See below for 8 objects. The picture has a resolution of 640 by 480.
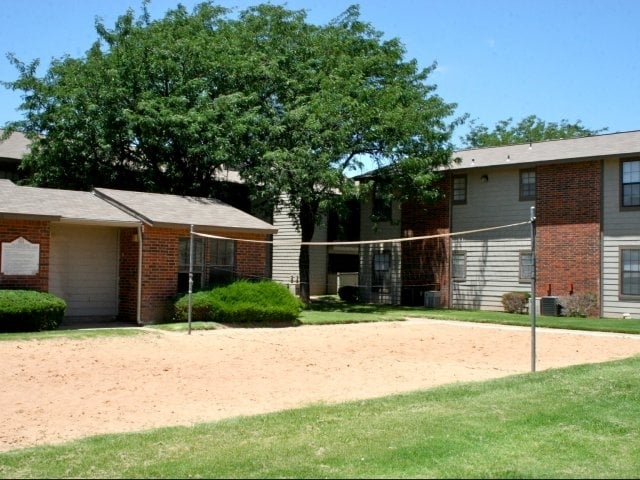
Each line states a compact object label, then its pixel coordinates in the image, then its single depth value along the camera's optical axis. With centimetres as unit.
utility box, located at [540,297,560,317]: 2483
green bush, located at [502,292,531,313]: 2577
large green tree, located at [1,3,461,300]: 2408
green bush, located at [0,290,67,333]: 1558
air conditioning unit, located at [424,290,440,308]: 2859
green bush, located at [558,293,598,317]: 2420
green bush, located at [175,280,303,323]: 1880
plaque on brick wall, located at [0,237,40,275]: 1669
